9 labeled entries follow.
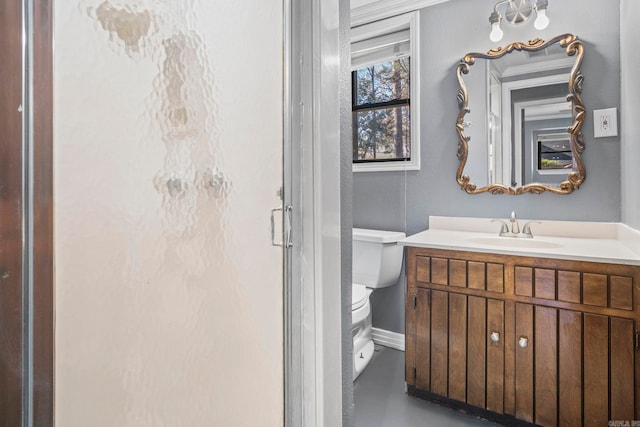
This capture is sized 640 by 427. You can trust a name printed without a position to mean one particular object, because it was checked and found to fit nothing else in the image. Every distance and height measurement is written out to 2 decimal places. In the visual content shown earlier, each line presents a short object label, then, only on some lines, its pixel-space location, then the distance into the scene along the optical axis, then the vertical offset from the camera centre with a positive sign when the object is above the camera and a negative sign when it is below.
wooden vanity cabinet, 1.28 -0.52
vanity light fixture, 1.76 +1.04
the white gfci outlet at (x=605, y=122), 1.66 +0.42
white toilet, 2.06 -0.32
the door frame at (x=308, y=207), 0.76 +0.01
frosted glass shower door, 0.41 +0.00
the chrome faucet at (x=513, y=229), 1.79 -0.10
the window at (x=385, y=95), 2.20 +0.76
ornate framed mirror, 1.76 +0.50
